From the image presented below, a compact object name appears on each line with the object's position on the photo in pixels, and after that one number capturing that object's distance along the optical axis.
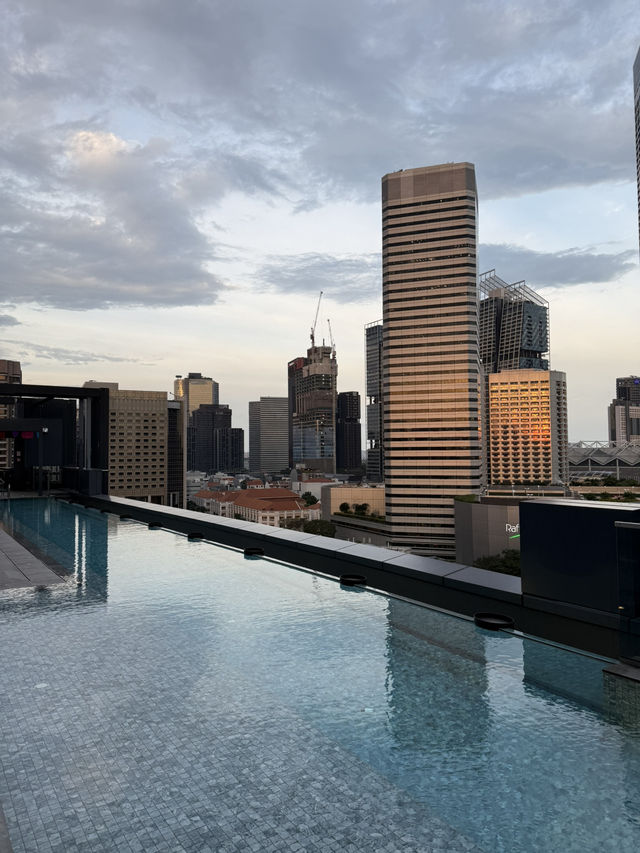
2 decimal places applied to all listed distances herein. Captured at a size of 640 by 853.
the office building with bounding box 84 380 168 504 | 174.62
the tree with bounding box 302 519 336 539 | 123.75
